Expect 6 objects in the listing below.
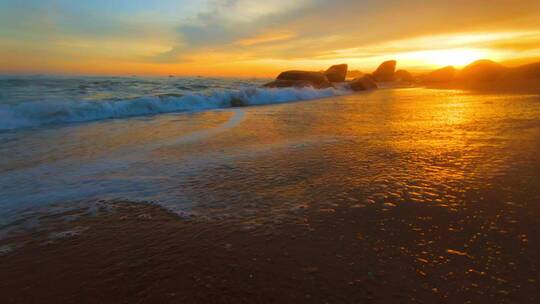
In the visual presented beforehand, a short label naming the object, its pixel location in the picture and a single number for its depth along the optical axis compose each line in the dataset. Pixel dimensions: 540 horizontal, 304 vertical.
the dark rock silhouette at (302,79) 22.30
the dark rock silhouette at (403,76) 42.53
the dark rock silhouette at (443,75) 32.53
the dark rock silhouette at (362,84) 26.52
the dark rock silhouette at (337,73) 36.09
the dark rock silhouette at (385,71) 44.50
